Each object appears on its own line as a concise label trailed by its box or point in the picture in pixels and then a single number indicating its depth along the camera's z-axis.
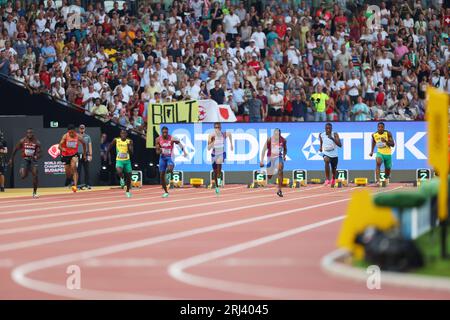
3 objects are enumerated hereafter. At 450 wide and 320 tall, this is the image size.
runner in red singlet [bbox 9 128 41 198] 30.56
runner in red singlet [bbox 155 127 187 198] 29.78
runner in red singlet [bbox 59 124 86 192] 33.72
